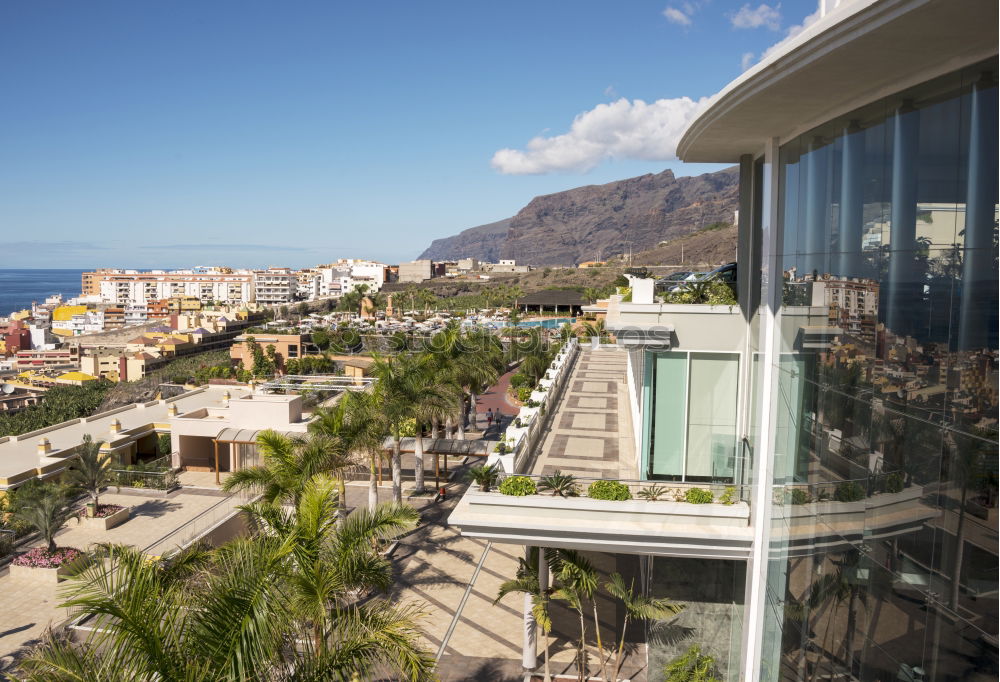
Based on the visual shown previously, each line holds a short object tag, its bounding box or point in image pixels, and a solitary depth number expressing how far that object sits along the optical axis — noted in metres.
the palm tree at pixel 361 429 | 19.19
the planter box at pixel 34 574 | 17.78
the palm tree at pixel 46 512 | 18.41
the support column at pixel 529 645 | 13.13
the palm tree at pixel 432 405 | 22.05
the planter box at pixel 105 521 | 21.27
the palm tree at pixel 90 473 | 21.38
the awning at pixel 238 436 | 26.91
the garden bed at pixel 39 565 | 17.84
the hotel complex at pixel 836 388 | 4.64
